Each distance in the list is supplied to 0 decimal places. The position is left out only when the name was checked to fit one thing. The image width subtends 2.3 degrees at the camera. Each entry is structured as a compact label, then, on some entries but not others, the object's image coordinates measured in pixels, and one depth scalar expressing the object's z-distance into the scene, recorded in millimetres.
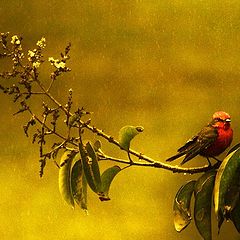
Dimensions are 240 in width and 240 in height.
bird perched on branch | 9541
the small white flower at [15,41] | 9487
